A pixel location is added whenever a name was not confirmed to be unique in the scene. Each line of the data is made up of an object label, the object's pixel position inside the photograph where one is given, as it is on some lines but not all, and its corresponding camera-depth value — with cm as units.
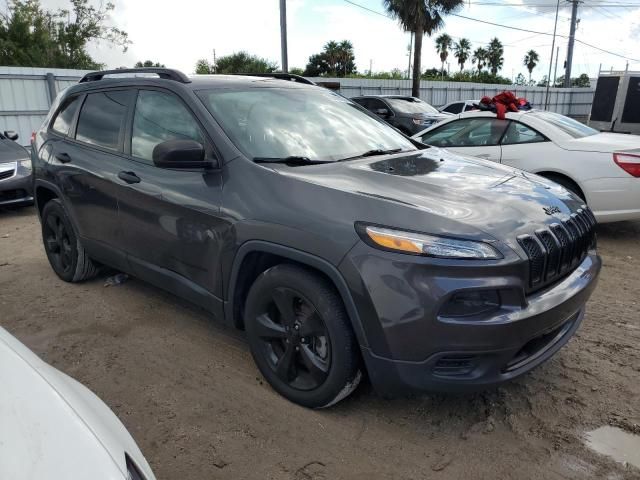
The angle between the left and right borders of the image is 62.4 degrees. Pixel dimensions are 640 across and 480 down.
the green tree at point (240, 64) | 3692
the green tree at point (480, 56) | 7300
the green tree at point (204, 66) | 4375
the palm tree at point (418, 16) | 2316
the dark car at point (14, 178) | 763
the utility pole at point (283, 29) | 1520
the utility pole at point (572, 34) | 3120
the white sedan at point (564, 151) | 555
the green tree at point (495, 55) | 7212
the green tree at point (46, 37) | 2995
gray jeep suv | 229
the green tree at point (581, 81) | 5838
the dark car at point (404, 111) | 1273
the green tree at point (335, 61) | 5362
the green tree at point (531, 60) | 7862
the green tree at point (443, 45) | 6694
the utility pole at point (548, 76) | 3108
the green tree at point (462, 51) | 7419
